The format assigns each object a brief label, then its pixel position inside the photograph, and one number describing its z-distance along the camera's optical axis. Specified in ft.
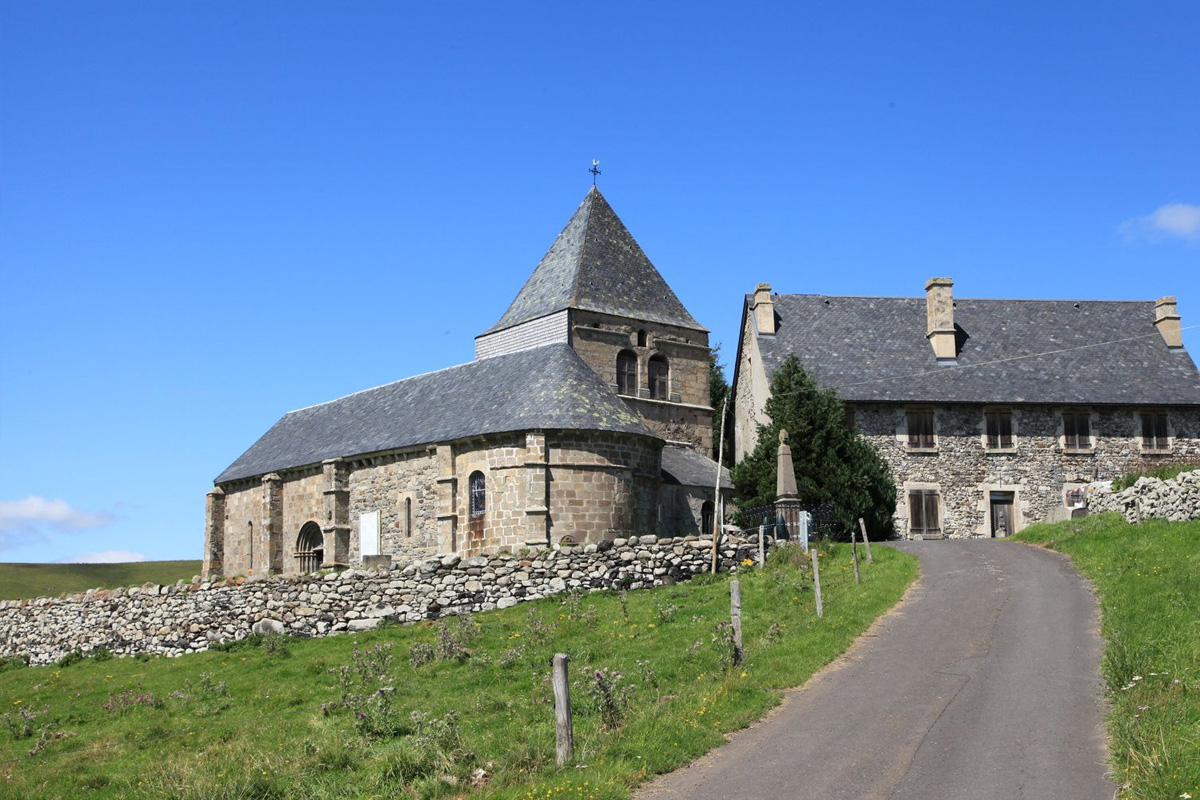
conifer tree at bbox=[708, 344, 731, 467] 177.12
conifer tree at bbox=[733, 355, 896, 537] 109.09
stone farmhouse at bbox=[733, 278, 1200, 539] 123.95
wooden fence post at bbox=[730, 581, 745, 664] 54.03
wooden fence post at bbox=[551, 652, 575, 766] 40.24
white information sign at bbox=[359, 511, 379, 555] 111.34
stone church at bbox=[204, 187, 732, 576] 98.48
